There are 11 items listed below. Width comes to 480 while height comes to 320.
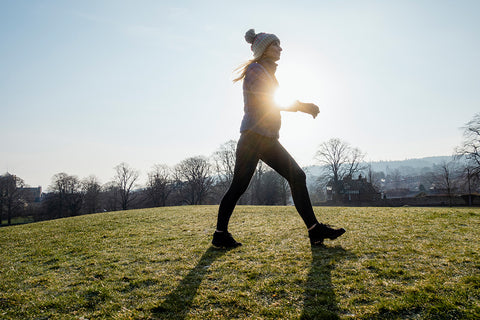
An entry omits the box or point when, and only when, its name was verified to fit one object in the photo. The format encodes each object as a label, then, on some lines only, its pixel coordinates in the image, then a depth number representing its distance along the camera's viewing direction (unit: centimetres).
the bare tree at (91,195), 5394
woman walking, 349
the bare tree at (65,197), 5134
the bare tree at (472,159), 3459
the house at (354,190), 5222
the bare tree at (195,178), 5475
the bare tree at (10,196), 5209
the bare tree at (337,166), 5362
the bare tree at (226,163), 5484
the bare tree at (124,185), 5393
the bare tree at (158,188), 5428
